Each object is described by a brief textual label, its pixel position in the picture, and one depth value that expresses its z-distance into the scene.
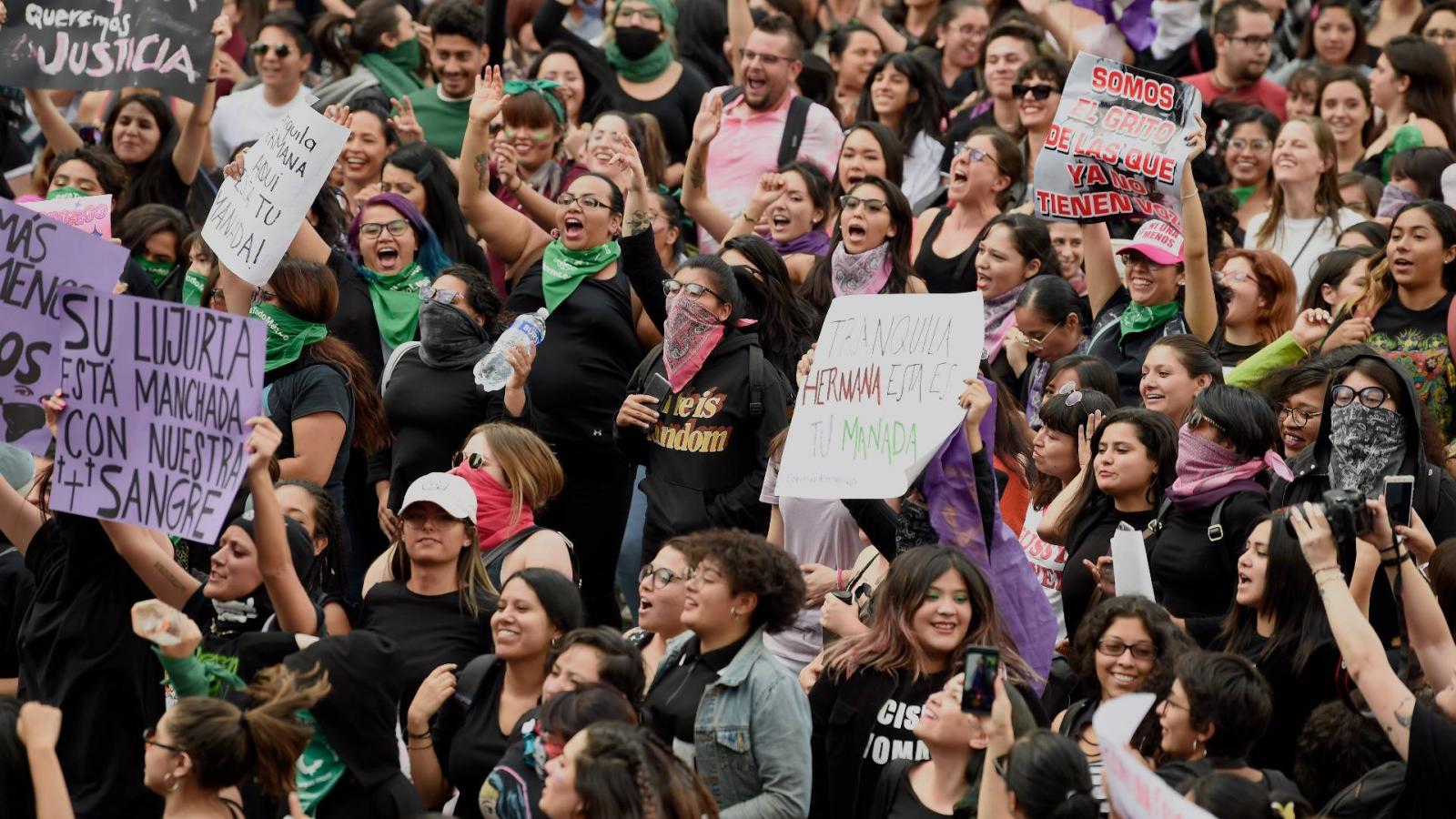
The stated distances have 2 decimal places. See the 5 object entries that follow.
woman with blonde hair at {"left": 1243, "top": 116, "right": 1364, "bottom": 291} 20.97
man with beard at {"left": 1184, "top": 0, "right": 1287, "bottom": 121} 24.95
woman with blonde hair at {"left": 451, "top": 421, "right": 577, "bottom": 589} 15.69
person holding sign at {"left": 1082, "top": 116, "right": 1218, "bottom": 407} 17.95
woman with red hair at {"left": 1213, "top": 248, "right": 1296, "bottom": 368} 18.69
